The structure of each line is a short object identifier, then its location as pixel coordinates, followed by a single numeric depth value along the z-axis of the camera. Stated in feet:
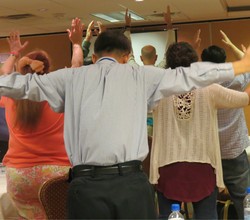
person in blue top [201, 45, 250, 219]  9.16
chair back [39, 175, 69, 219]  7.34
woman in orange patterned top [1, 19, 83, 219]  8.03
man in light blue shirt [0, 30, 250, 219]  5.81
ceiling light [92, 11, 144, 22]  25.12
